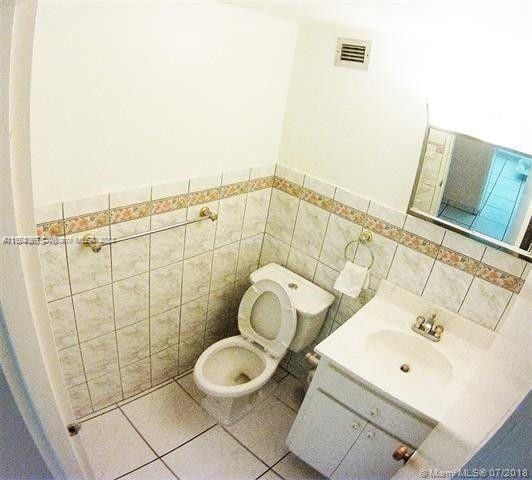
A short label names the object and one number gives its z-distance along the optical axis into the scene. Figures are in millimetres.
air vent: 1632
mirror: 1392
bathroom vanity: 1380
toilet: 1947
